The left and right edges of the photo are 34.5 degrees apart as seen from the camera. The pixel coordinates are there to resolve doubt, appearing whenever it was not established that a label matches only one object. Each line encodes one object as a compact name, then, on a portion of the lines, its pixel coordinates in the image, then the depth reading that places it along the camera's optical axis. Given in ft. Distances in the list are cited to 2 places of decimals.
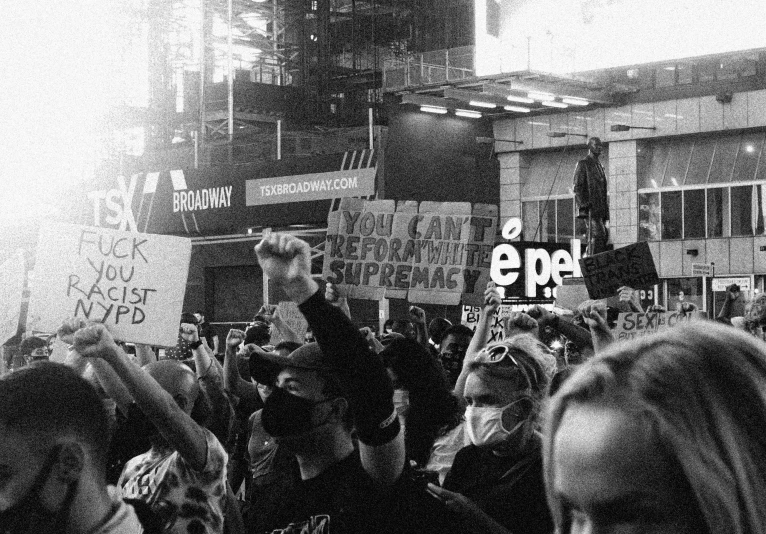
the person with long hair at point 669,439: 4.65
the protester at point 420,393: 15.17
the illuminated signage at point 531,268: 83.51
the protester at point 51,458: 10.02
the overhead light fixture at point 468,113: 127.47
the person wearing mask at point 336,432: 10.44
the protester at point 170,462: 13.38
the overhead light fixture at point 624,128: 123.13
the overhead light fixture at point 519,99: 122.62
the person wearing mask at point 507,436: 12.25
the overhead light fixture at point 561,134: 127.84
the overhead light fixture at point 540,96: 121.29
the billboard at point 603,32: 112.37
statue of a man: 60.80
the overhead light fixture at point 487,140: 132.05
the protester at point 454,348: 28.40
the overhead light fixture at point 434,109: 120.57
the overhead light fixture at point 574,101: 123.03
